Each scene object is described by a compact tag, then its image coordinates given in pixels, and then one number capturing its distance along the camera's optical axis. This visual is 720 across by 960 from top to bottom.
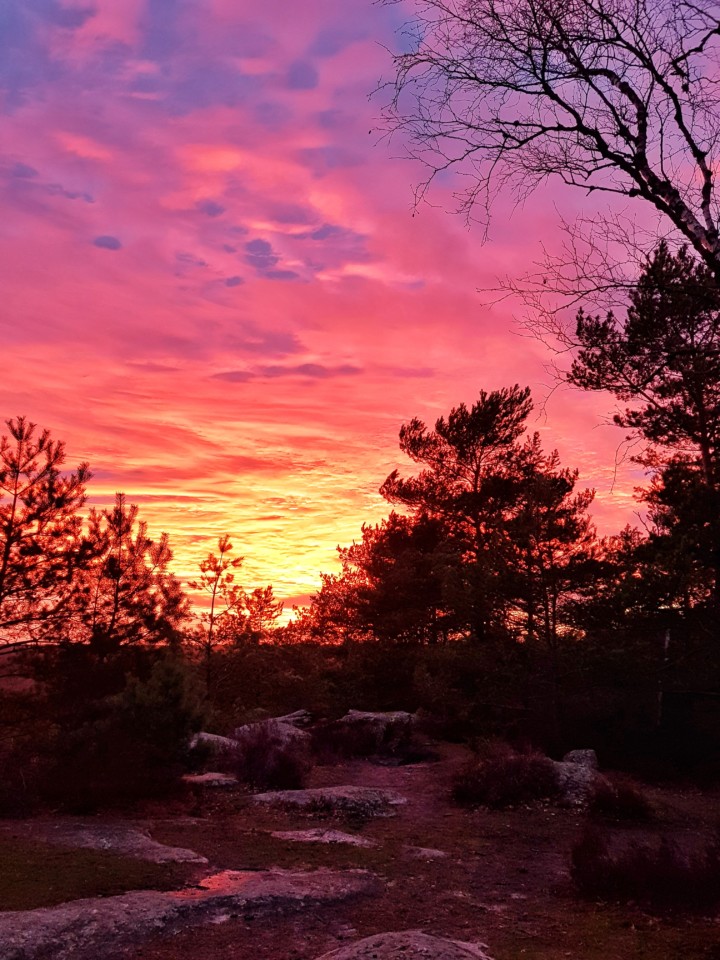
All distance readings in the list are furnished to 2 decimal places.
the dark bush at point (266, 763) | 15.18
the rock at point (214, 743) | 14.94
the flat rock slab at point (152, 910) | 5.79
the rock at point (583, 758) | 17.58
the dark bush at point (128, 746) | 12.28
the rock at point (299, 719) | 25.71
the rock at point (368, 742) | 20.00
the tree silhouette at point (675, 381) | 7.07
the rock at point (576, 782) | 13.91
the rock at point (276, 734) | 17.17
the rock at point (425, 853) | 10.05
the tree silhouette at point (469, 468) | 28.83
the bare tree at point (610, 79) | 6.62
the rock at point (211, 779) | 14.73
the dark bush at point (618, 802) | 12.73
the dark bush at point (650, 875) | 7.16
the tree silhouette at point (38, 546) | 14.84
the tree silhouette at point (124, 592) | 16.11
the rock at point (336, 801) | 12.98
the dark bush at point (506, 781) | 14.04
